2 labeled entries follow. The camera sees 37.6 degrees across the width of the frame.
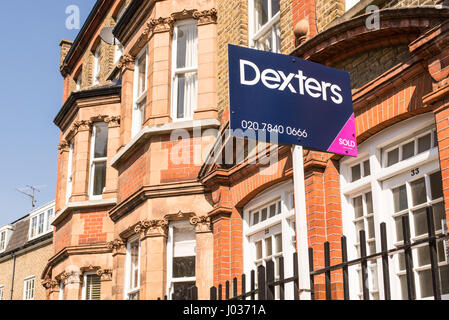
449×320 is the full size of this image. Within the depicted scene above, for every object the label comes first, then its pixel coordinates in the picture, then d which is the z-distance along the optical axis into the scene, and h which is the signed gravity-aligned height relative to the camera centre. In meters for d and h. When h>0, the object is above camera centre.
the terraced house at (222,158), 6.91 +2.62
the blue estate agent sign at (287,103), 5.01 +1.84
